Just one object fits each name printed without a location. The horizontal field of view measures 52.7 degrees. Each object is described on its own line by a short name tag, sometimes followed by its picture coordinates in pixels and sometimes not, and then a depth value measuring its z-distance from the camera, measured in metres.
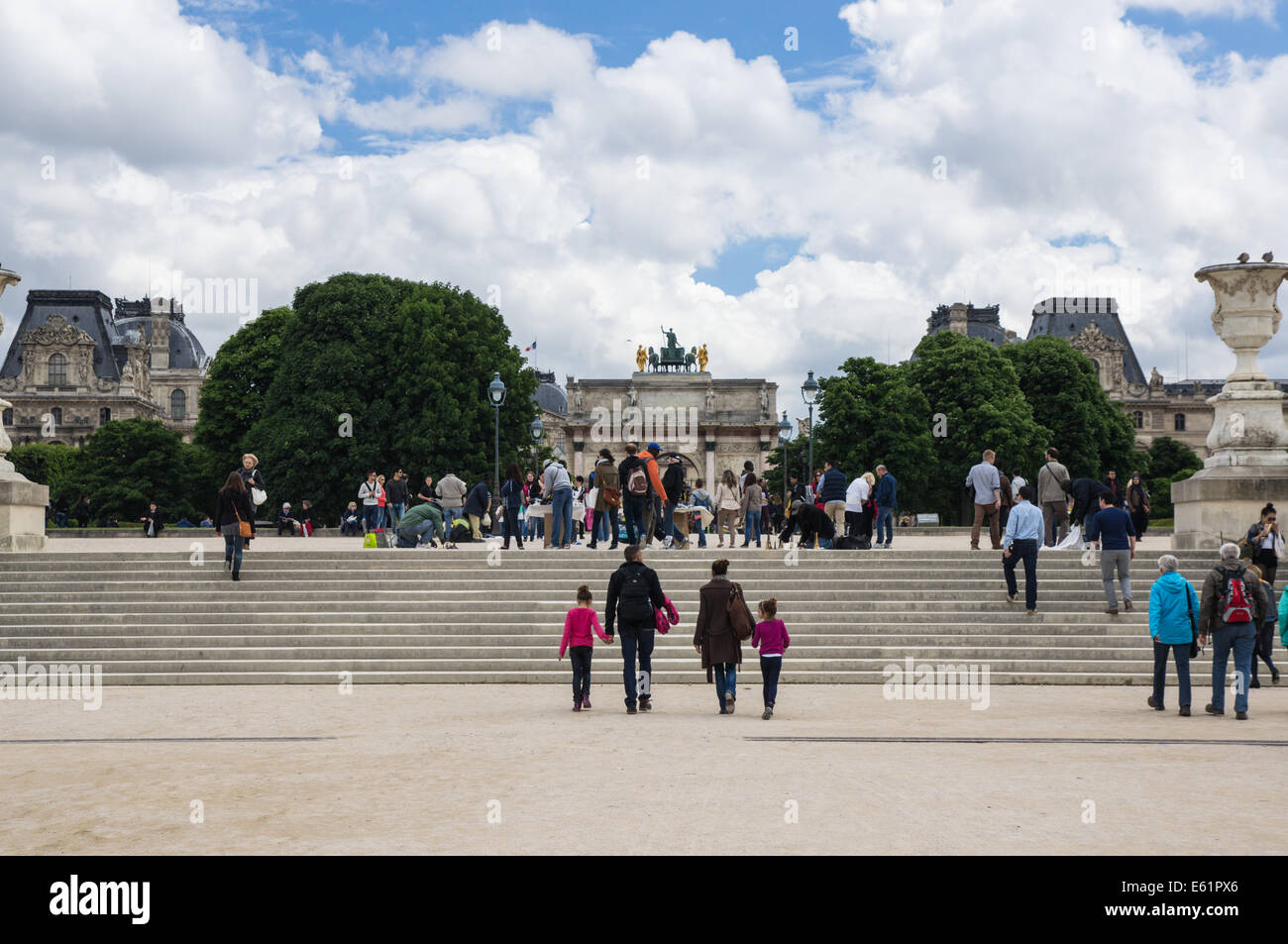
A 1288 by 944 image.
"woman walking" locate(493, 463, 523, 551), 26.15
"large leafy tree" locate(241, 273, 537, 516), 50.16
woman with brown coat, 13.72
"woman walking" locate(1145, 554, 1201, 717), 13.79
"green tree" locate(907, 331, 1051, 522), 60.97
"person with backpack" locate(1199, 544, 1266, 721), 13.74
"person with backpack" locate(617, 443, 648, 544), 22.30
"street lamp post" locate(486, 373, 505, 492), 37.88
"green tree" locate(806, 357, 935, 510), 60.00
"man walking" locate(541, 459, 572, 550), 24.80
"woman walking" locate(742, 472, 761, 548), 29.41
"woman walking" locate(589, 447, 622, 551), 24.36
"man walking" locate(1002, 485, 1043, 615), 18.64
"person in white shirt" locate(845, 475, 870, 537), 24.70
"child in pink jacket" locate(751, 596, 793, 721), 13.62
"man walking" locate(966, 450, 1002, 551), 23.94
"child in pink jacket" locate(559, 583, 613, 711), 14.09
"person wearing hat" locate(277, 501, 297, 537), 45.09
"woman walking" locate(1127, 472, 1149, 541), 24.94
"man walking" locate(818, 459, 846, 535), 25.94
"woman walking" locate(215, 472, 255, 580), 20.70
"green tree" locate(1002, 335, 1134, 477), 69.75
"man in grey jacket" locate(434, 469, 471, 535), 28.44
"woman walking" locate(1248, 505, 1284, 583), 18.56
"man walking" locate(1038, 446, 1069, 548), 23.91
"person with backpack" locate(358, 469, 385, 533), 32.25
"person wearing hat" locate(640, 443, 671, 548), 22.53
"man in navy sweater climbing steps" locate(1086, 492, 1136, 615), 18.58
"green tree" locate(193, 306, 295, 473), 59.91
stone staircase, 17.81
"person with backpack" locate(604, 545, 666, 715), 14.12
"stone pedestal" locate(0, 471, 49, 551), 22.53
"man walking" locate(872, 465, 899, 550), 25.50
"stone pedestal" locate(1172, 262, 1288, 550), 22.09
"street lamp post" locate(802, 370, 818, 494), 45.84
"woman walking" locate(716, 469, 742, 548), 28.77
